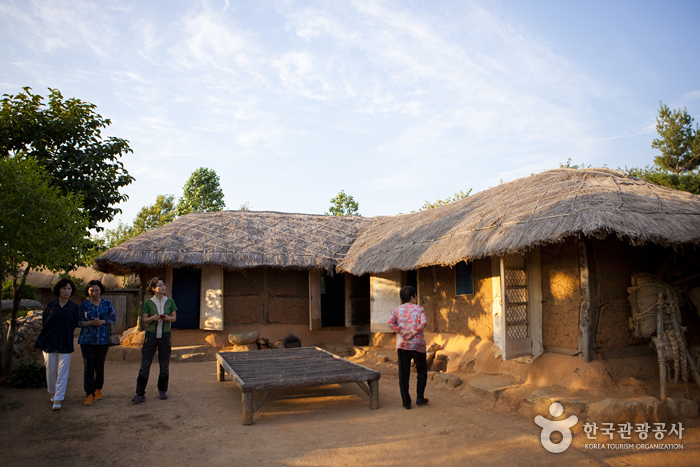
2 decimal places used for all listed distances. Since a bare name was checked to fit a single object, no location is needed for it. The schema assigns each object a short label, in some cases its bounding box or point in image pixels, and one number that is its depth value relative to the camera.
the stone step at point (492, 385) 5.52
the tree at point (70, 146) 7.25
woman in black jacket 4.85
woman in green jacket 5.32
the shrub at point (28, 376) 5.86
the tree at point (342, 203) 24.59
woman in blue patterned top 5.07
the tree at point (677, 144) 16.78
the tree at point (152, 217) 18.72
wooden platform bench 4.73
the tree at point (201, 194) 19.62
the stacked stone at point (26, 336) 7.94
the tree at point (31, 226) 5.12
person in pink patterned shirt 5.04
